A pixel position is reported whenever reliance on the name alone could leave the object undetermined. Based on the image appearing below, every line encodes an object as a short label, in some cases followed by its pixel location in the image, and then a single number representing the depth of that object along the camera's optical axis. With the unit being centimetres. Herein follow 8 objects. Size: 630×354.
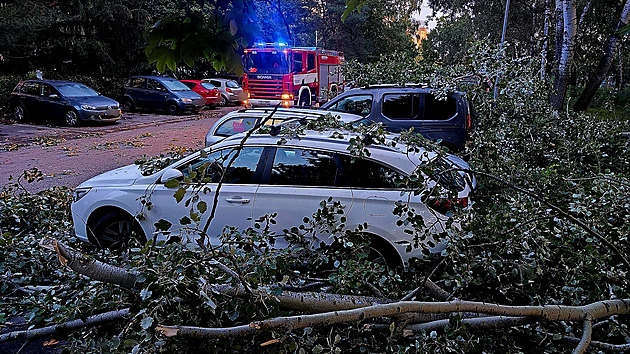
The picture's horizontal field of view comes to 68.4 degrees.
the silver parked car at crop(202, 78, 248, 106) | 2727
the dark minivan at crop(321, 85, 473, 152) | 886
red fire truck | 2098
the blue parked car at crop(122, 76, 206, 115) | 2206
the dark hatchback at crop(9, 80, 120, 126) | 1678
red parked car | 2480
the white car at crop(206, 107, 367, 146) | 744
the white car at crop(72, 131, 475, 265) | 442
